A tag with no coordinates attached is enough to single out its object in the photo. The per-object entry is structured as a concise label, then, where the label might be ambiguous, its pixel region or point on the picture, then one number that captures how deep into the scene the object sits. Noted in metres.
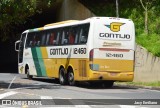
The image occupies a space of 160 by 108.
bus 22.06
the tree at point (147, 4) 32.28
